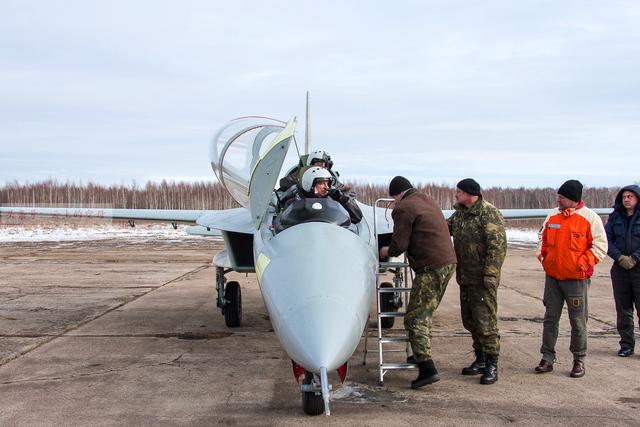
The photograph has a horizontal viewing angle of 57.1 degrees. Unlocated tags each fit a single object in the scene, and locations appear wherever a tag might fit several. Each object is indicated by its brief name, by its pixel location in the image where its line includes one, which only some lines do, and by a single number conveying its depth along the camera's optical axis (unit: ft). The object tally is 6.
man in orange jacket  18.57
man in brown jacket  17.42
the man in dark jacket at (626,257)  21.08
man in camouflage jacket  18.17
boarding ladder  17.29
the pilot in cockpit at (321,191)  18.24
